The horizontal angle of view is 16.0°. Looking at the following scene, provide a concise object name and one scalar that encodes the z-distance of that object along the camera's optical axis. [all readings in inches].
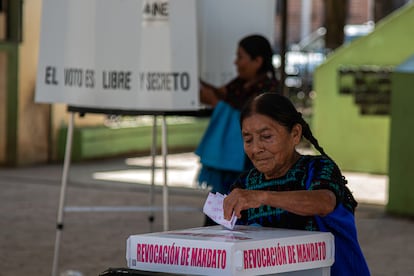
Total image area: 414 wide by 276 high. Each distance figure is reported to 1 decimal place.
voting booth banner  322.2
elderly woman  174.9
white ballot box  155.5
